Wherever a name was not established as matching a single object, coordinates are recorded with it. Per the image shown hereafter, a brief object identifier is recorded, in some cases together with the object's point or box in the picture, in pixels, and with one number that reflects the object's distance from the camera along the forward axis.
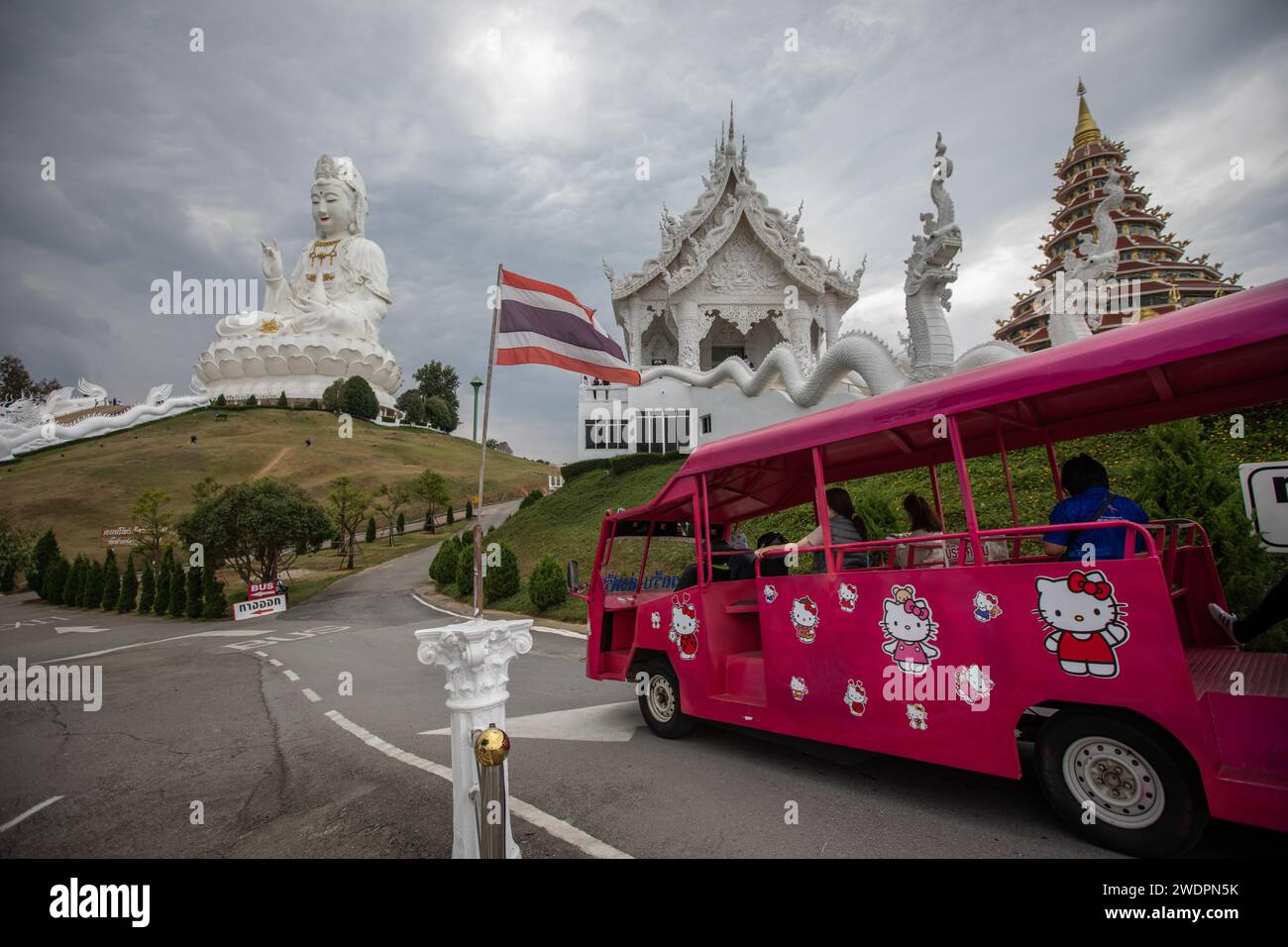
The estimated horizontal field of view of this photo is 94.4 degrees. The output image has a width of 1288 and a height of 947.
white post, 3.03
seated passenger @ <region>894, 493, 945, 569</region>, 4.97
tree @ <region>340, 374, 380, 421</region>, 62.44
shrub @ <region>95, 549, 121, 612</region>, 27.38
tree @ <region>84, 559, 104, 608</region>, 28.27
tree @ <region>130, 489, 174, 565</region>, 28.63
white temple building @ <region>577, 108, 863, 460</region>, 27.33
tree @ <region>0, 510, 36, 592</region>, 34.94
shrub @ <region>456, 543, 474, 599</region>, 20.16
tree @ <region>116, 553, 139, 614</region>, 26.39
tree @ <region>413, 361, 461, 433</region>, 87.44
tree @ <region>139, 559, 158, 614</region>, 25.08
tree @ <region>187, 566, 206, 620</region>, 22.92
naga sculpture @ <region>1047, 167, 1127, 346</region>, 12.88
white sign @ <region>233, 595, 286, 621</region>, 21.64
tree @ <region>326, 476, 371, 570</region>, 32.81
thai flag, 5.34
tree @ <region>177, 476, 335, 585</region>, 23.12
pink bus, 2.97
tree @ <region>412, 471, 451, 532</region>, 42.53
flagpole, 3.39
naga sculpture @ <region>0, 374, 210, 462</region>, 60.09
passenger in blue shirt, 3.44
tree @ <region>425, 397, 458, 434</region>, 78.19
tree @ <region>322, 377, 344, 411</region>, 62.19
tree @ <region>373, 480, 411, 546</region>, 41.09
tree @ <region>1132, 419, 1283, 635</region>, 5.93
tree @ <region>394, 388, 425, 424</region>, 76.62
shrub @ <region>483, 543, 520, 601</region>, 17.20
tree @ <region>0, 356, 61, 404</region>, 68.94
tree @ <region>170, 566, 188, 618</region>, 23.83
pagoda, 23.81
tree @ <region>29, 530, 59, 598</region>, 32.50
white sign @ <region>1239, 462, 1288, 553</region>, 4.85
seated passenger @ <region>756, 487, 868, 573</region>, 4.65
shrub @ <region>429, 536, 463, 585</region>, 22.19
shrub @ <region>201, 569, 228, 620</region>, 22.59
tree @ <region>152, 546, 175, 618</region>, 24.30
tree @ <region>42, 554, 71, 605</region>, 30.52
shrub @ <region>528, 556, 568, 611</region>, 15.02
